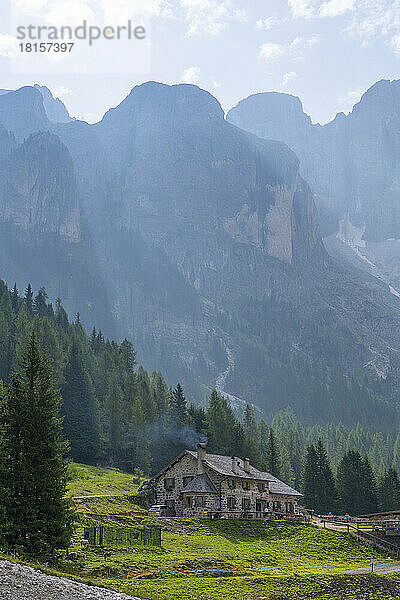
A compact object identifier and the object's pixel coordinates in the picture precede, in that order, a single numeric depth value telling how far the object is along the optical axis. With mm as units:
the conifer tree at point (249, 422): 149600
